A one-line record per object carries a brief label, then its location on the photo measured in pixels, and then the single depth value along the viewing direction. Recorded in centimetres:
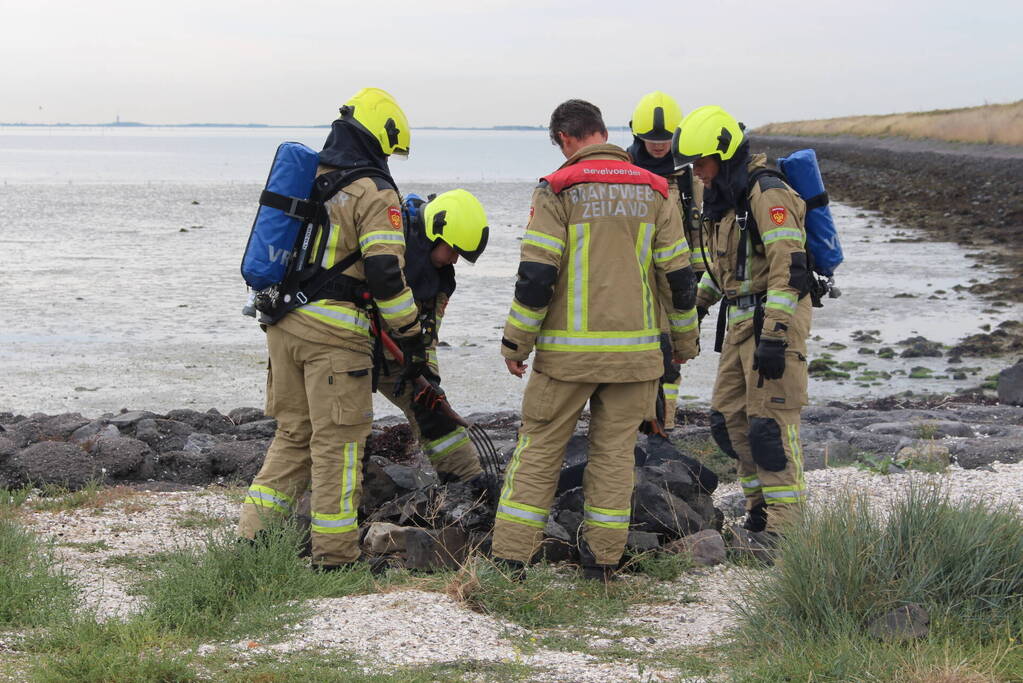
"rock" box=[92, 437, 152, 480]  827
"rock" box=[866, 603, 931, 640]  418
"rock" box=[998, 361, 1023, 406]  1159
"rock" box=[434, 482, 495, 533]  604
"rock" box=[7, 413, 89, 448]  942
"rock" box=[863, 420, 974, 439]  903
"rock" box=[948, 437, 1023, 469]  809
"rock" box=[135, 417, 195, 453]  933
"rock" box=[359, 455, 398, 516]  666
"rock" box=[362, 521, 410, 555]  592
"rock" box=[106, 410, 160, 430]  983
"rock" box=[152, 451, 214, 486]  847
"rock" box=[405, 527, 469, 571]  581
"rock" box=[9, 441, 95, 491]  775
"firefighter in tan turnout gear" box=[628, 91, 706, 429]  761
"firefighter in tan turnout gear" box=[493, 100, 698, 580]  528
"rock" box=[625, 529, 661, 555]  582
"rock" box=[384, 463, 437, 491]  673
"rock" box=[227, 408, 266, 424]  1061
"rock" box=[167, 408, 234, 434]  1026
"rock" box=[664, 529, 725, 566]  582
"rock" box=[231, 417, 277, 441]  1000
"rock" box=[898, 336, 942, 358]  1407
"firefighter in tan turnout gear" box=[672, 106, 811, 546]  579
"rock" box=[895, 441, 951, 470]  728
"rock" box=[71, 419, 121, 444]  931
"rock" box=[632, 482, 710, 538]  612
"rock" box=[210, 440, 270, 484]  842
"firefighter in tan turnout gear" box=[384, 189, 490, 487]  584
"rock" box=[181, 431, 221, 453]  923
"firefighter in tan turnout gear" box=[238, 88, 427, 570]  545
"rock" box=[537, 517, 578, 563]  586
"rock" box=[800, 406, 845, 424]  1084
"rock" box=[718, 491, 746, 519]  693
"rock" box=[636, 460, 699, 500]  652
